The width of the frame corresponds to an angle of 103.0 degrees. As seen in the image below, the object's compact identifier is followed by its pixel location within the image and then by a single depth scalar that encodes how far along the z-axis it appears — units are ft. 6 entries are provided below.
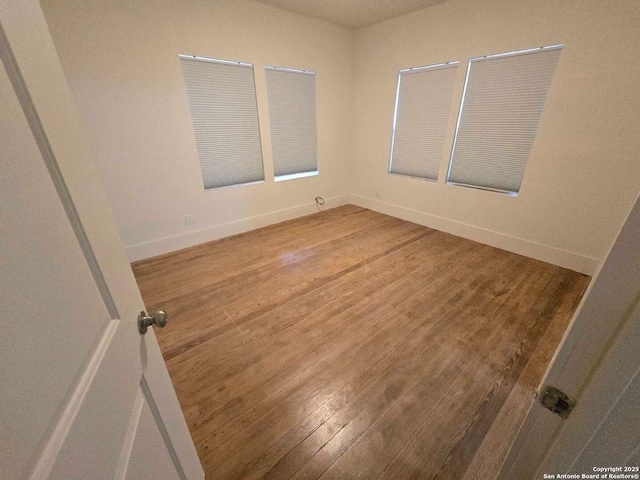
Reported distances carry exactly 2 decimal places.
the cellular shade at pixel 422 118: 10.45
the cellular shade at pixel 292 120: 11.21
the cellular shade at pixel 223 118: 9.32
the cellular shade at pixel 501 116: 8.26
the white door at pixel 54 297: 1.05
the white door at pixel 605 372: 1.35
